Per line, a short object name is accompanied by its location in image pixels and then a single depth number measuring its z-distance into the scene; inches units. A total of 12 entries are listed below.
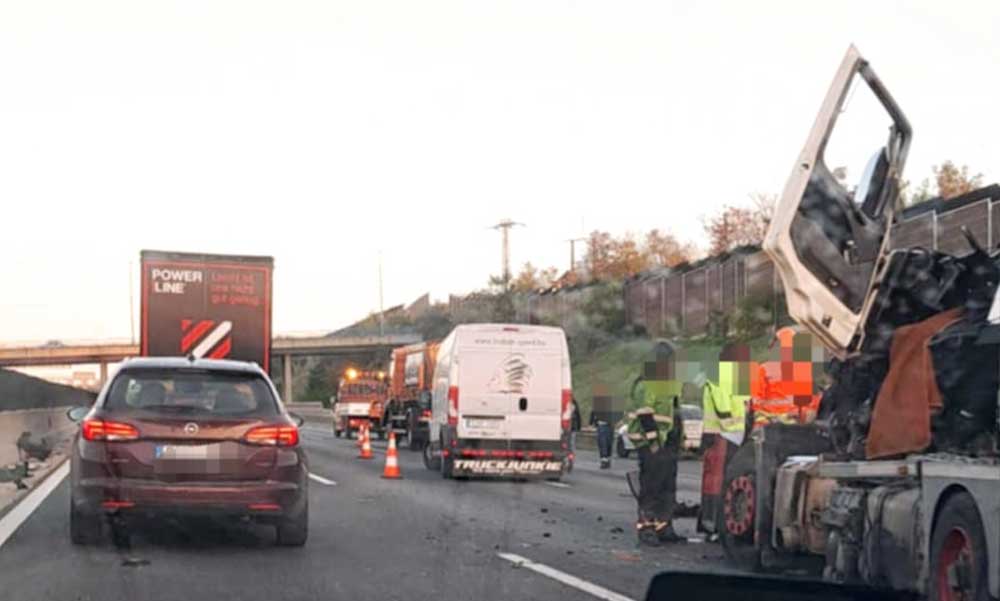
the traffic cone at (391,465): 861.2
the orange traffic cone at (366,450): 1143.6
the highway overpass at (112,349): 3420.3
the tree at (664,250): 2171.3
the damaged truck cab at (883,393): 270.8
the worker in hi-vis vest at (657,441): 494.6
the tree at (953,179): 1774.1
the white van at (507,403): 852.0
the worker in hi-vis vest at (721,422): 443.8
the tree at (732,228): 1961.1
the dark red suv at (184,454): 436.5
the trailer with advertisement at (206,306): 831.7
